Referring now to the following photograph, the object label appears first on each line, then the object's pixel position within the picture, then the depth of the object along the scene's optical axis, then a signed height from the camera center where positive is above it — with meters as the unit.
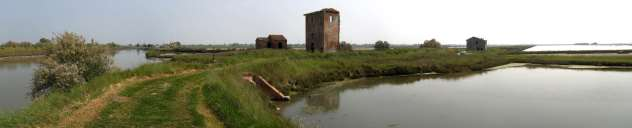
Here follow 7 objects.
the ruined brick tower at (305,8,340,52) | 49.91 +2.24
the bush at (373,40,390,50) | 86.06 +0.68
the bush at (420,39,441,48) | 93.67 +0.70
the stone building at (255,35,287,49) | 64.69 +0.91
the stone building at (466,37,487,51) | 94.62 +0.65
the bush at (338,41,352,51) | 59.43 +0.22
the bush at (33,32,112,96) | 20.41 -0.66
